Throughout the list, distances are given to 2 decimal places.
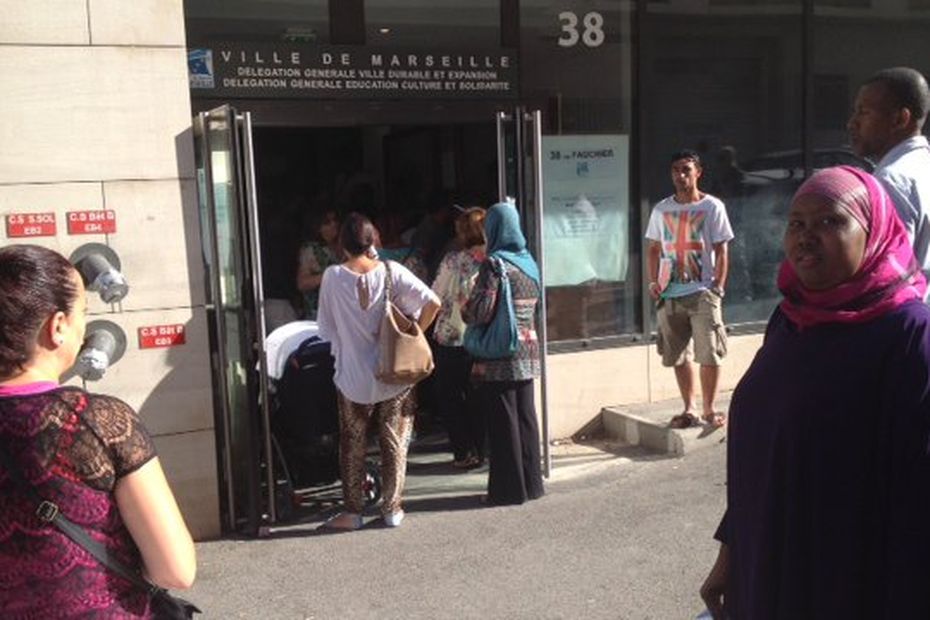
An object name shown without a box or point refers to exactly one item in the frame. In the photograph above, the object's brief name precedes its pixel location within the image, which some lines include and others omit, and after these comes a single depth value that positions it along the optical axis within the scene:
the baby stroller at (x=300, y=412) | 5.65
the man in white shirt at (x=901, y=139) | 3.06
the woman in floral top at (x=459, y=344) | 5.97
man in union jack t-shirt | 6.60
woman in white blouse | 5.37
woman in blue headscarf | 5.57
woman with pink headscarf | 2.05
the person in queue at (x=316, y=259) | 6.61
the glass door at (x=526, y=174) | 5.94
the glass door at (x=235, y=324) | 5.26
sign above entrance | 5.98
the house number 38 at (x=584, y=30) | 7.17
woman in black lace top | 2.03
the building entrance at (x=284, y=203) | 5.34
